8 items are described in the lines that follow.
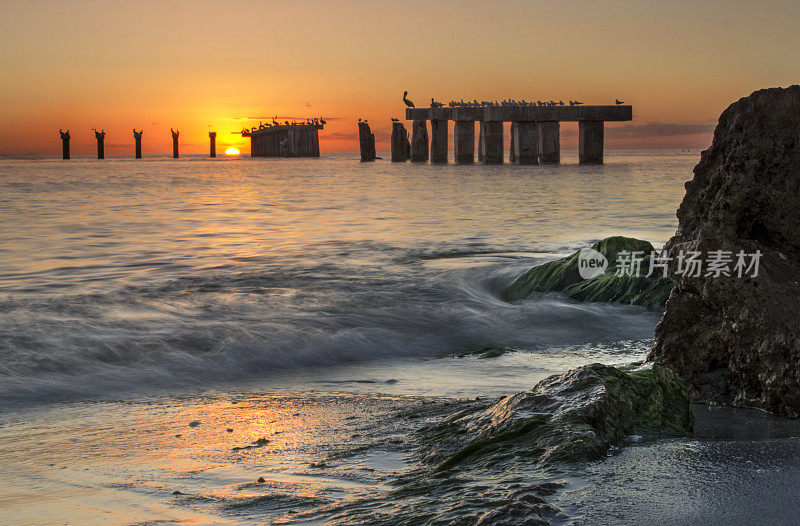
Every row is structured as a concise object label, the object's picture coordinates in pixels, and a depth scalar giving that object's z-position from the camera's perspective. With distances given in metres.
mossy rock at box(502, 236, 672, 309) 7.44
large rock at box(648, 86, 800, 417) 3.77
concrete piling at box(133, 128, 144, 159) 124.50
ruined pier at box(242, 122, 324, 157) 113.19
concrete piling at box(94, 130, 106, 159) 119.00
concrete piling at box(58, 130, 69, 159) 113.00
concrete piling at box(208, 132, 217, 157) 140.00
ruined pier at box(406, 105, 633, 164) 52.97
